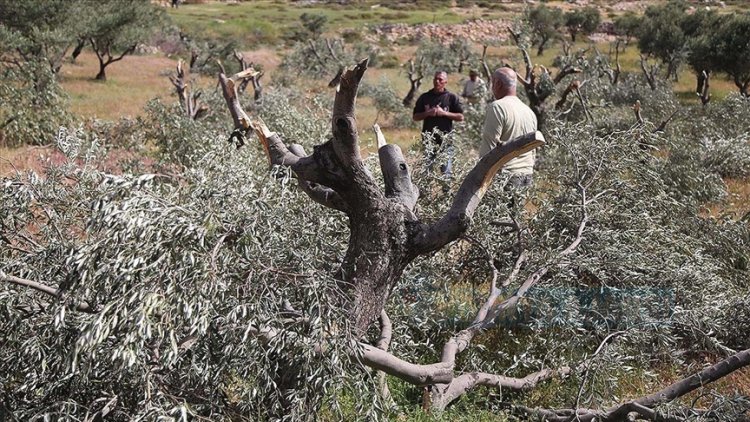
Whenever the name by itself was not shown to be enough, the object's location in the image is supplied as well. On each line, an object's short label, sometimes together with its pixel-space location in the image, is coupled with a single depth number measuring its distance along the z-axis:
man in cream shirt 6.51
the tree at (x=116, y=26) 27.02
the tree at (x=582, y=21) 51.69
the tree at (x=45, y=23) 21.88
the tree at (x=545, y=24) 45.25
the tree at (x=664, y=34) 29.89
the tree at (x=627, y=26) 46.19
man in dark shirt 9.27
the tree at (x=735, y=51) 22.95
